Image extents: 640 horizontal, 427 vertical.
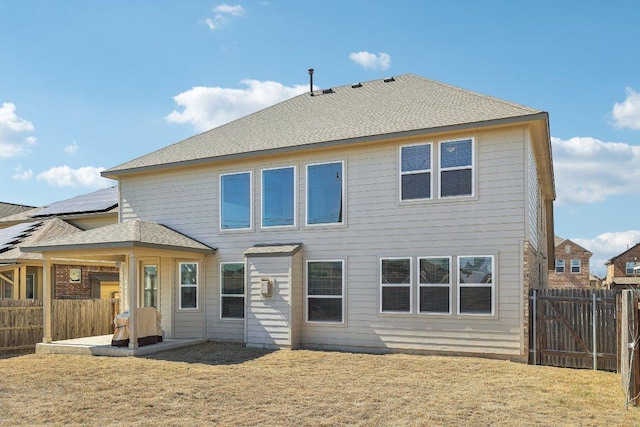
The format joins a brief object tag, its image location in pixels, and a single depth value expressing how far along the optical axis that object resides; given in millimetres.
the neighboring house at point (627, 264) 52688
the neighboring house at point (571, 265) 49531
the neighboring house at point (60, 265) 16047
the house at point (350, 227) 10891
